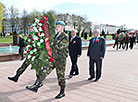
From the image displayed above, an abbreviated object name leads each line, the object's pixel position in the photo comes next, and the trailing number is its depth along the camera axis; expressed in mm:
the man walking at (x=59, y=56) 3324
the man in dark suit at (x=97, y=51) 4832
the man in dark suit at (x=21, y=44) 9365
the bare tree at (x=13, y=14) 50553
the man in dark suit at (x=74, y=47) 5309
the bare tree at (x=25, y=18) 62406
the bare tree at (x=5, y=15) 46569
